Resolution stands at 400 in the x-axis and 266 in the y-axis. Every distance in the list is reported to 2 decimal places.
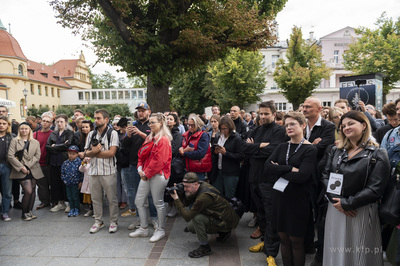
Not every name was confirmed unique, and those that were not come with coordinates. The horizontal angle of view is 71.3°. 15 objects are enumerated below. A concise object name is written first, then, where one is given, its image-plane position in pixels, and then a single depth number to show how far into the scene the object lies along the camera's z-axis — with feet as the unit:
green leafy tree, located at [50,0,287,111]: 26.45
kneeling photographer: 13.41
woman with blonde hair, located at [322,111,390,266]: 8.80
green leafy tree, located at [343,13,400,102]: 75.46
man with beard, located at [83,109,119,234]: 16.53
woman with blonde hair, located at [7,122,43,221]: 19.20
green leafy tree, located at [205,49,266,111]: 88.58
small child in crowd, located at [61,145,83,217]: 19.84
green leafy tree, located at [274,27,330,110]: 87.71
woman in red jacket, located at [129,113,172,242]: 15.01
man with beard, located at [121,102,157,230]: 17.15
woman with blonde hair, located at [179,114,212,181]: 17.26
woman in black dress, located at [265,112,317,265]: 10.50
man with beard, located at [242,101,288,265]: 12.69
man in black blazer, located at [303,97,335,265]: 12.00
